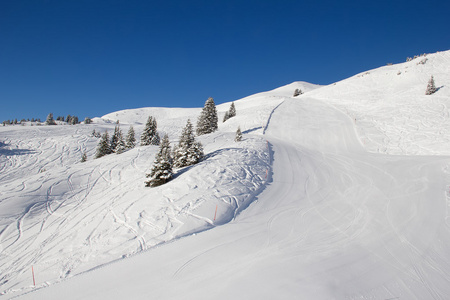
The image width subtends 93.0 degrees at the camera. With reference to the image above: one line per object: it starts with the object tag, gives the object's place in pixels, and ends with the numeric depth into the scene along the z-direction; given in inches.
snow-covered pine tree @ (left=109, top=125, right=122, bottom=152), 1626.1
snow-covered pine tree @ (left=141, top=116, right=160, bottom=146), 1606.8
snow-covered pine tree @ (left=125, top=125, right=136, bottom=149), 1659.7
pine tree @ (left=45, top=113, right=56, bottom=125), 3435.0
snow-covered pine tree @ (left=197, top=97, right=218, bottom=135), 1672.0
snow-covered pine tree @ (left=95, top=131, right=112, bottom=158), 1512.1
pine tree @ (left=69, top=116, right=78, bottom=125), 4033.5
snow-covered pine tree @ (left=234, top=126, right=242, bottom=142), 1080.2
